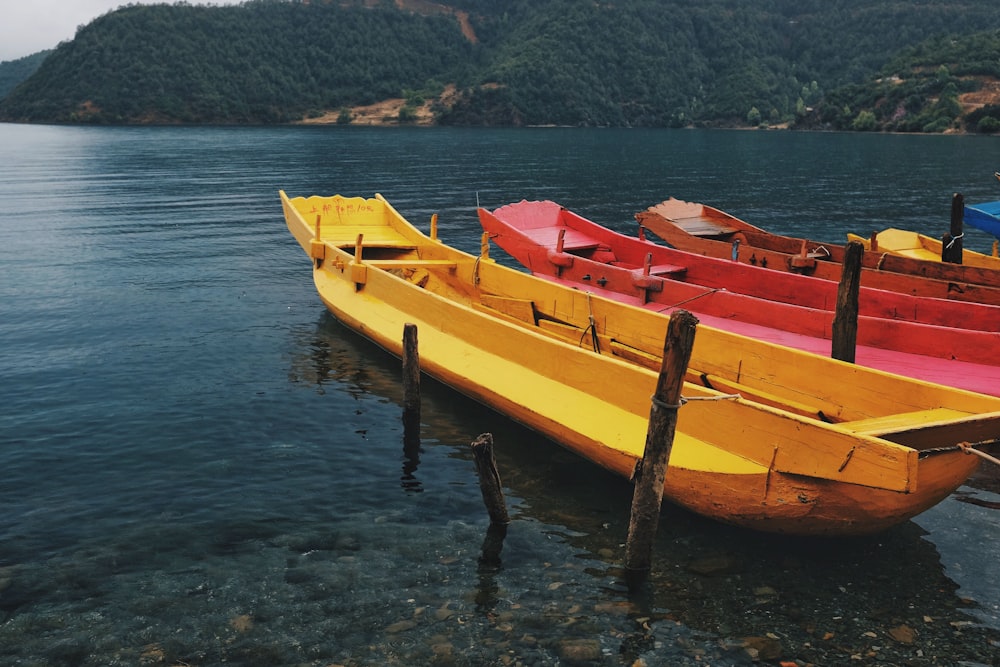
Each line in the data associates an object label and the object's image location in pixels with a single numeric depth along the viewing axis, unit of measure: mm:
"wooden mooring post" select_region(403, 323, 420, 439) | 11883
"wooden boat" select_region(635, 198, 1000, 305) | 15281
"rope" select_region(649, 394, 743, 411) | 7723
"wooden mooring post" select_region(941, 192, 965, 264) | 17642
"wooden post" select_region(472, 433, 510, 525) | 8758
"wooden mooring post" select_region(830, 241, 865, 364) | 11438
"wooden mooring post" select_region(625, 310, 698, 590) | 7551
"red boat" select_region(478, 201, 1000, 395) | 12320
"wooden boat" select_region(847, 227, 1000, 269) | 19062
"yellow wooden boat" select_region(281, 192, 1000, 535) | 8039
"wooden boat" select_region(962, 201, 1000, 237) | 23359
